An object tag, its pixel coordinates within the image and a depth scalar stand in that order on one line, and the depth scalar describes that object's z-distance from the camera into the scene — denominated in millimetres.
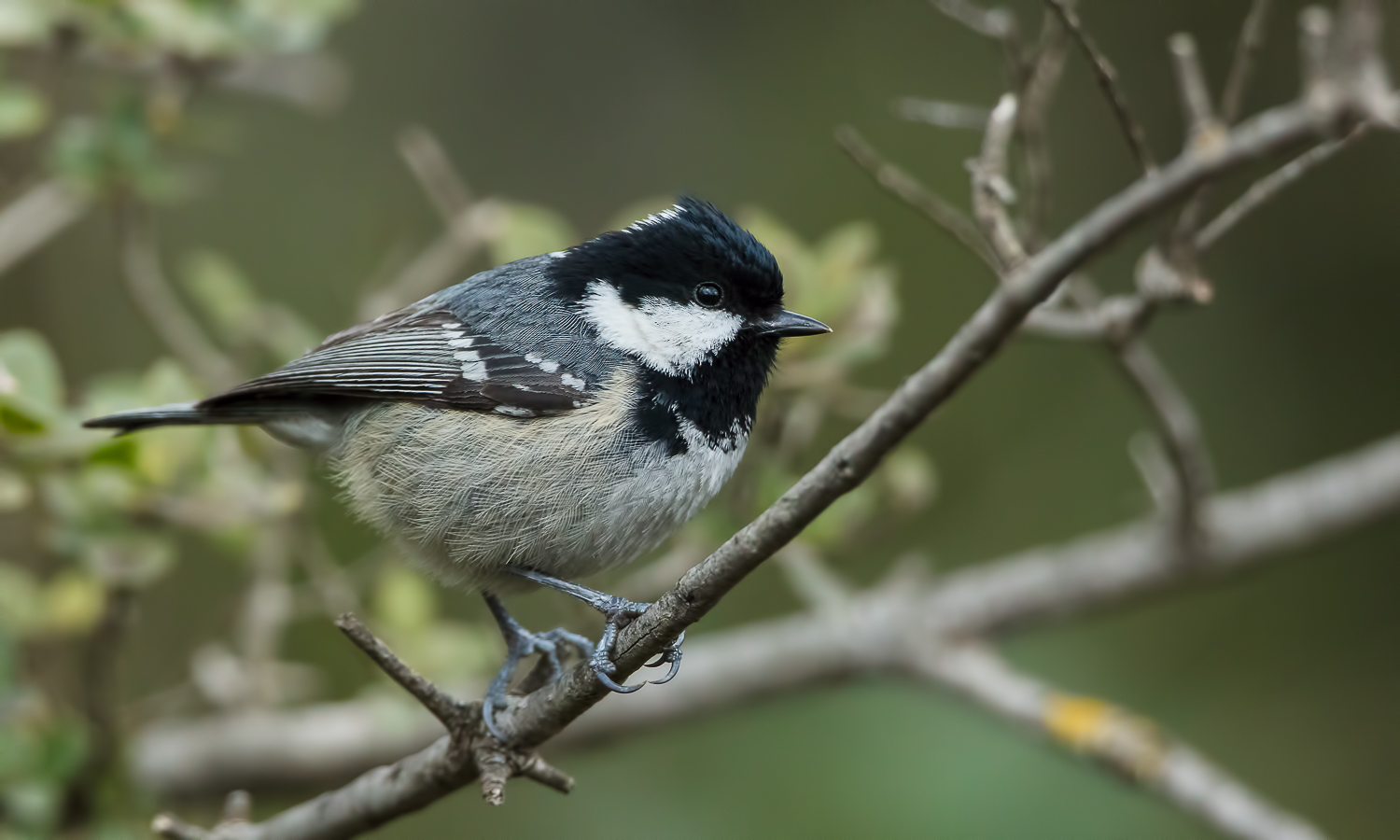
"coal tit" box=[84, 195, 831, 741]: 4410
